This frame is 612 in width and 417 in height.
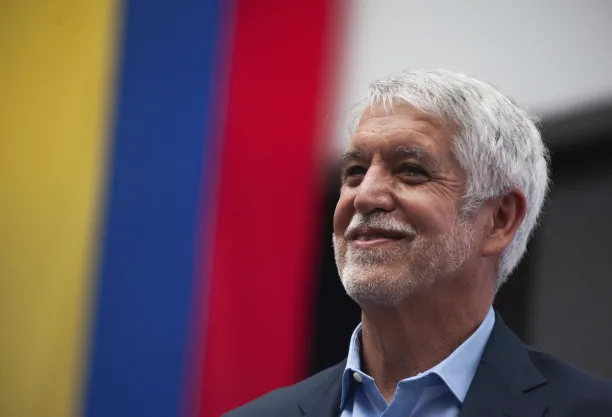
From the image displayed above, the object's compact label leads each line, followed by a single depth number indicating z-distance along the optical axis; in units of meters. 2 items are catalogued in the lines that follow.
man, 3.26
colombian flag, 3.63
